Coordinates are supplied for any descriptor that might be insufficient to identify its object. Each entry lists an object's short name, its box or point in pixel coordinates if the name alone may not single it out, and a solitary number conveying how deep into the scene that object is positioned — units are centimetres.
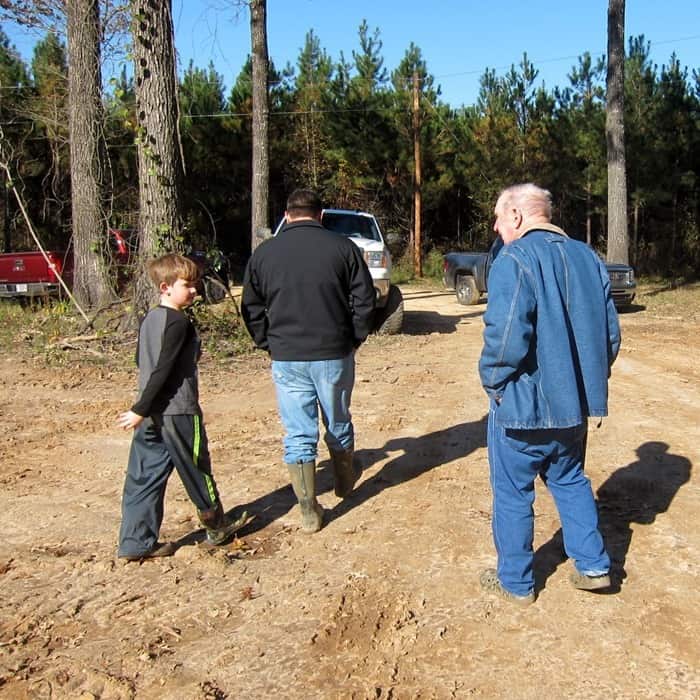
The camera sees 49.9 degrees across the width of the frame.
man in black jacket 408
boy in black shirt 362
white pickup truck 1084
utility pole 2298
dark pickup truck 1414
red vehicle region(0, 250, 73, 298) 1396
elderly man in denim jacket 302
